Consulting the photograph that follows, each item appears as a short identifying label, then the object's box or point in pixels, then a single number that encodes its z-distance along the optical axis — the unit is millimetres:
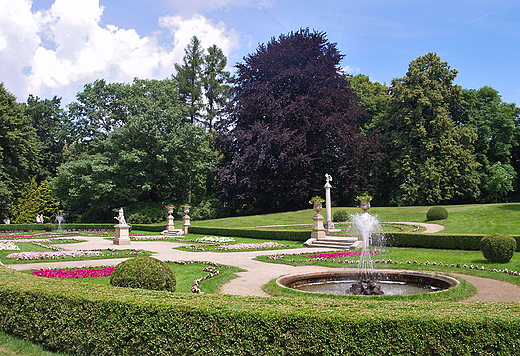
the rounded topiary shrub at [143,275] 6828
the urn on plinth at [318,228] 19859
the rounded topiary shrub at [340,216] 27734
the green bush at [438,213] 25266
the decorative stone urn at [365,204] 21000
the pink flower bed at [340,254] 15120
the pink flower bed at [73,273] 10258
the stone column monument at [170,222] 30656
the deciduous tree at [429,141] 37125
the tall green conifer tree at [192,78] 49344
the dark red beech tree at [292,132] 33875
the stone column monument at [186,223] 29516
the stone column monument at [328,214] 23875
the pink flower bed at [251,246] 18297
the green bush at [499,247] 12023
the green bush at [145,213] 38500
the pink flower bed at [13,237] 25591
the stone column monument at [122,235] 20203
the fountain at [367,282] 8789
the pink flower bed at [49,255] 14135
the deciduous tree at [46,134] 50253
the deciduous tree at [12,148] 37688
